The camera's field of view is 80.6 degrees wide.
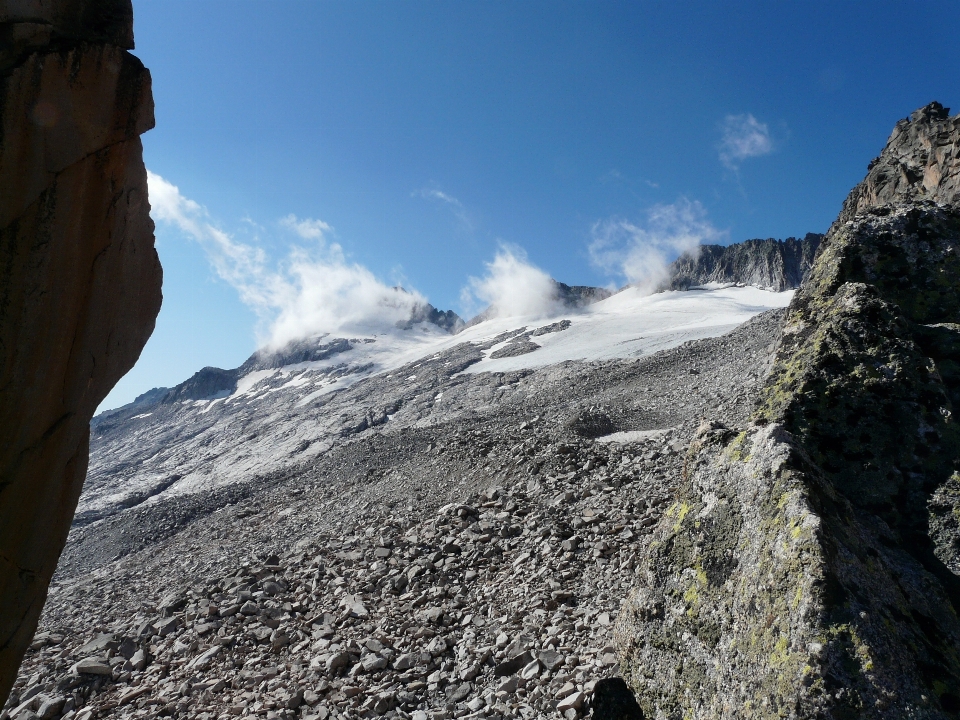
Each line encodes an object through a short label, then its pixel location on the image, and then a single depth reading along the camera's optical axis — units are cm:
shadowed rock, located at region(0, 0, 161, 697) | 522
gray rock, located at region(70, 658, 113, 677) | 1125
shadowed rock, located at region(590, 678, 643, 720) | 501
